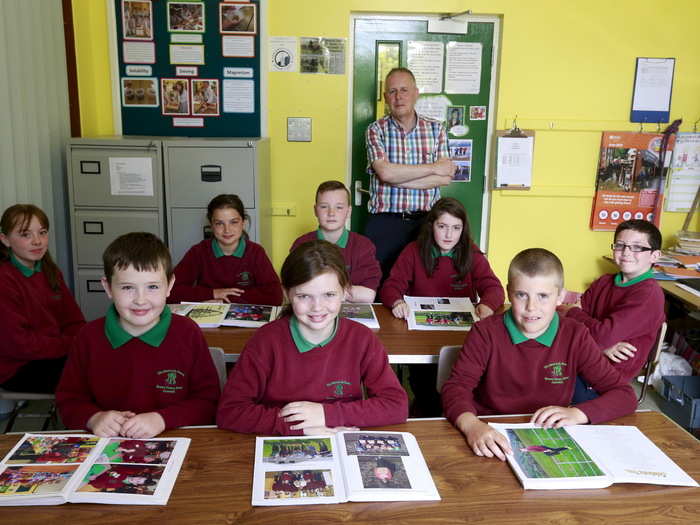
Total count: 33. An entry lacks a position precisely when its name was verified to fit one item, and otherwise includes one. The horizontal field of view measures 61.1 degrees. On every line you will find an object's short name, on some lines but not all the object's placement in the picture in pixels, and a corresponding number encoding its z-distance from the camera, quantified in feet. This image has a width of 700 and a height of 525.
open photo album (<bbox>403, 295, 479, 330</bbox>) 7.57
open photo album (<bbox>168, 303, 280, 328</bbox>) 7.46
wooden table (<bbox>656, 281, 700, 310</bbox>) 10.16
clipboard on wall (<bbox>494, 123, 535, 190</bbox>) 13.91
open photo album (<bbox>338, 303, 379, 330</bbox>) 7.63
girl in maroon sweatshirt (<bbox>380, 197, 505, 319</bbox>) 9.19
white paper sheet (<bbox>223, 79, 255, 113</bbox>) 13.67
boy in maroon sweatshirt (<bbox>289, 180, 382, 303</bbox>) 9.49
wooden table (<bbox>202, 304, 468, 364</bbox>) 6.63
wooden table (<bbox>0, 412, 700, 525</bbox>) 3.68
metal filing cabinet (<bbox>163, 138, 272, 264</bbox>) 12.09
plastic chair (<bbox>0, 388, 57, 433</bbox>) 7.42
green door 13.61
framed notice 13.70
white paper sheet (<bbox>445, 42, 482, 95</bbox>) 13.71
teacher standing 11.60
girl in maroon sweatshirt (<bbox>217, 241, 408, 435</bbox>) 5.11
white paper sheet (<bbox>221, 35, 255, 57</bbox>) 13.42
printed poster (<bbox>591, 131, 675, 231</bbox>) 14.01
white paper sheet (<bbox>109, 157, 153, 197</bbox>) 12.03
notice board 13.33
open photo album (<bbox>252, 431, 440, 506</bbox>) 3.88
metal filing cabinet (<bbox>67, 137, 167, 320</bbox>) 12.00
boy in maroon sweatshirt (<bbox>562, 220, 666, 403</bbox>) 7.66
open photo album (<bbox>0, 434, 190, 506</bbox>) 3.78
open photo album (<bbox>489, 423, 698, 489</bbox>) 4.09
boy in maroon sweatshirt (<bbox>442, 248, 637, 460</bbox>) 5.71
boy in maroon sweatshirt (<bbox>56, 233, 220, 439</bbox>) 5.39
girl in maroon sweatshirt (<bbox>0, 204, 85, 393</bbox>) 7.64
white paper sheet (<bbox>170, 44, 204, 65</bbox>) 13.50
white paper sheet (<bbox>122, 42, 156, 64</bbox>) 13.48
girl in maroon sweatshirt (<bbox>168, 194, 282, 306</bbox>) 9.73
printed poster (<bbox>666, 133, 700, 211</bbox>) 14.11
